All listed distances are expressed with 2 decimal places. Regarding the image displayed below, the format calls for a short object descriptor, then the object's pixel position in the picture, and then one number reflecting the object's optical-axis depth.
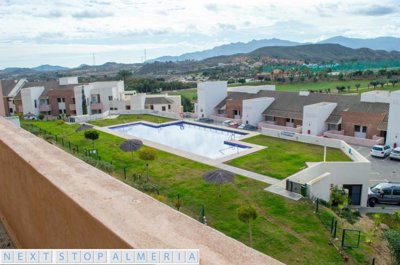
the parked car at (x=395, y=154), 25.52
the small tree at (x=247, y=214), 12.17
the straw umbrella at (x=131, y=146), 21.73
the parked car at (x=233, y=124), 36.90
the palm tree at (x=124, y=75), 94.94
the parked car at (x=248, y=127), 35.31
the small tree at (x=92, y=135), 27.12
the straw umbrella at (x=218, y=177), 16.33
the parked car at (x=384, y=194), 18.73
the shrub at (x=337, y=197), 17.80
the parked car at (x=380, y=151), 26.15
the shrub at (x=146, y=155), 20.47
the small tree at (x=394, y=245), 10.78
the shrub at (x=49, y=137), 26.53
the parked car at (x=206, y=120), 40.62
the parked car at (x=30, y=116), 45.44
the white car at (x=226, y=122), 38.00
